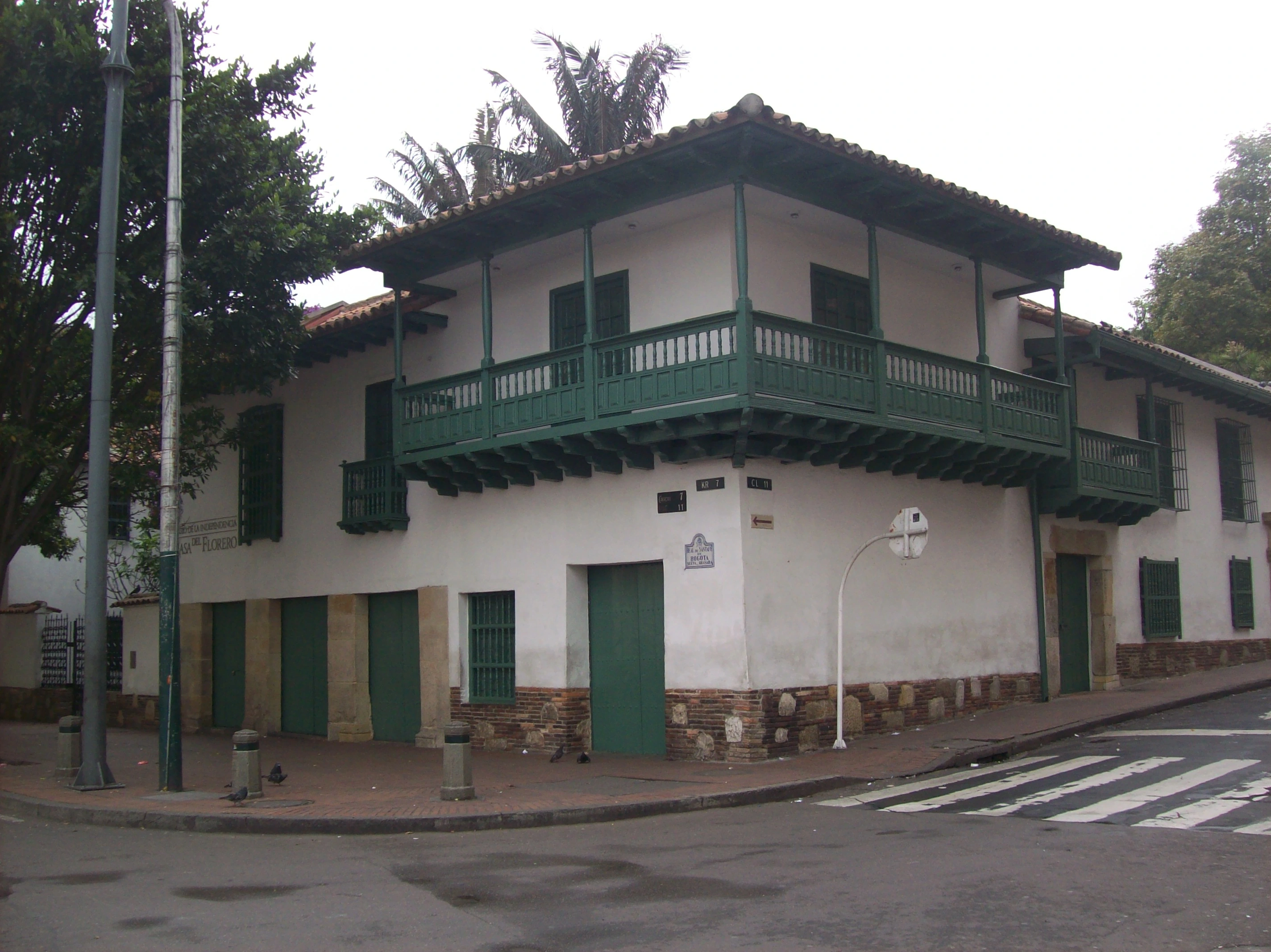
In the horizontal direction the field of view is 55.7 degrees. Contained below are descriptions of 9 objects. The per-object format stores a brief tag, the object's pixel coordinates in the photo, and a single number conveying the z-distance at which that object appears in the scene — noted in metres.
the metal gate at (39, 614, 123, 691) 23.72
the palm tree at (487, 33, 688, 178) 29.28
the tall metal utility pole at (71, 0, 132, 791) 12.41
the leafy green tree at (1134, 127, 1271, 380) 35.47
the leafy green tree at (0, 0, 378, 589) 14.29
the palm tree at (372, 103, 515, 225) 31.23
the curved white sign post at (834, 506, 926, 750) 13.45
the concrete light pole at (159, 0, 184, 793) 12.31
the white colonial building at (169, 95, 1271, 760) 13.66
